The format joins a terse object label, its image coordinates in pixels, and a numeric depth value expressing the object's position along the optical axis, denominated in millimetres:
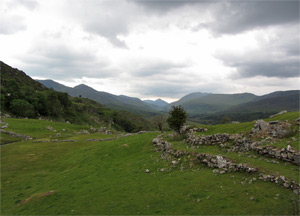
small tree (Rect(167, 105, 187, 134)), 41406
